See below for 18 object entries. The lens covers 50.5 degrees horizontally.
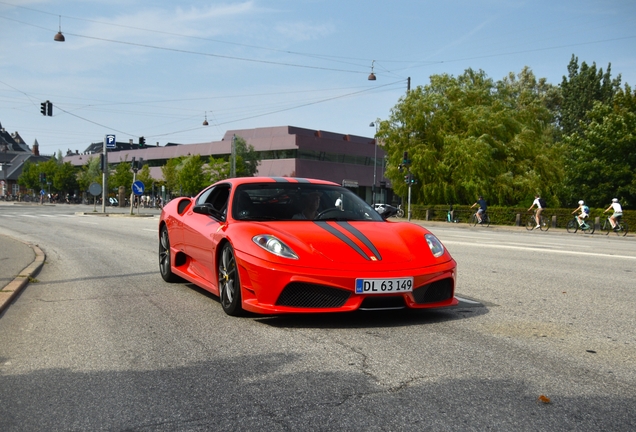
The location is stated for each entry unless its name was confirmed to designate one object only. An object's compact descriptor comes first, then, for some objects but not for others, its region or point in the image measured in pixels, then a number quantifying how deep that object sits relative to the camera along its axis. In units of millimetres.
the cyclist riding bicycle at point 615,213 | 28234
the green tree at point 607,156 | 41188
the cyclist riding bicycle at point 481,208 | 37344
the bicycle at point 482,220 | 37803
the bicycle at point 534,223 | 34316
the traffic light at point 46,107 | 36688
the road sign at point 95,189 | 41688
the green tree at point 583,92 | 66312
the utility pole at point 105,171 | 39562
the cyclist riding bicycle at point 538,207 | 32469
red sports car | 5320
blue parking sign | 37531
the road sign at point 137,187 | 37375
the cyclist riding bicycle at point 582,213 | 30250
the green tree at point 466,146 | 43500
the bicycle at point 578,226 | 30625
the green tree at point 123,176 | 94812
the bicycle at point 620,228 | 28875
